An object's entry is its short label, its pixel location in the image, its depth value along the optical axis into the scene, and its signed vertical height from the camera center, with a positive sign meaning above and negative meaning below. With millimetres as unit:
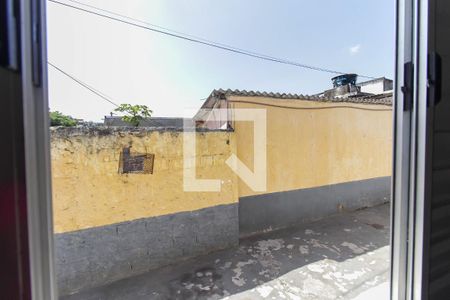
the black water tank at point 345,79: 8742 +2458
